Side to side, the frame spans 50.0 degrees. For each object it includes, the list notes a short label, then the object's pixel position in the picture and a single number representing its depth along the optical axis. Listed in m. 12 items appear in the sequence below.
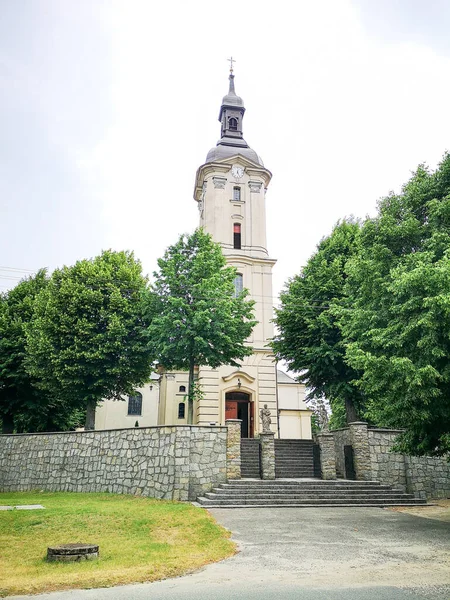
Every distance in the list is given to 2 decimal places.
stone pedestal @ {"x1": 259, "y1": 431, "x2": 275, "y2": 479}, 18.30
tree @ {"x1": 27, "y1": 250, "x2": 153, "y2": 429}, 22.41
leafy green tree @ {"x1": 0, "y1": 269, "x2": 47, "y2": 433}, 25.42
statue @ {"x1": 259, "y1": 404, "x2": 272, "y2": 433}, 20.05
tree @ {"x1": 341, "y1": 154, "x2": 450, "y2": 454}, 10.67
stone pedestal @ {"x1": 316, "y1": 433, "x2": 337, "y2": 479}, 18.91
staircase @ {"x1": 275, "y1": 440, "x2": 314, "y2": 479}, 20.20
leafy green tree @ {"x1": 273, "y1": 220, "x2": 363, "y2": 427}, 22.48
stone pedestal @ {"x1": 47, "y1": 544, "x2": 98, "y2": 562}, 7.92
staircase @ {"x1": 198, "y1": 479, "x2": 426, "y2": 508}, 15.49
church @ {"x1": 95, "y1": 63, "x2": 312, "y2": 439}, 29.08
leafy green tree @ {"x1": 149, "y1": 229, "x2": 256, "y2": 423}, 21.64
